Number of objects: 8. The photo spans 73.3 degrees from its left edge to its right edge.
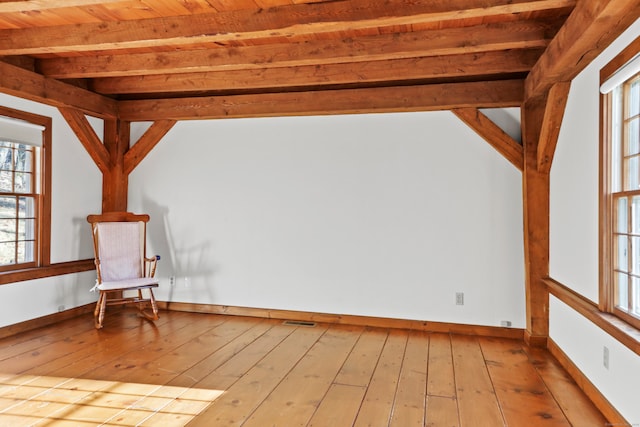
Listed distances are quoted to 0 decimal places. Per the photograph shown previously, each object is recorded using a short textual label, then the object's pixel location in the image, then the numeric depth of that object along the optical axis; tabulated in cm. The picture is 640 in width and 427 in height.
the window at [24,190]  401
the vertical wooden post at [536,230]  374
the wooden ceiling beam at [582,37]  207
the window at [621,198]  236
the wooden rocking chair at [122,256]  442
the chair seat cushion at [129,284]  424
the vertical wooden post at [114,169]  503
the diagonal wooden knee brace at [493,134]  396
